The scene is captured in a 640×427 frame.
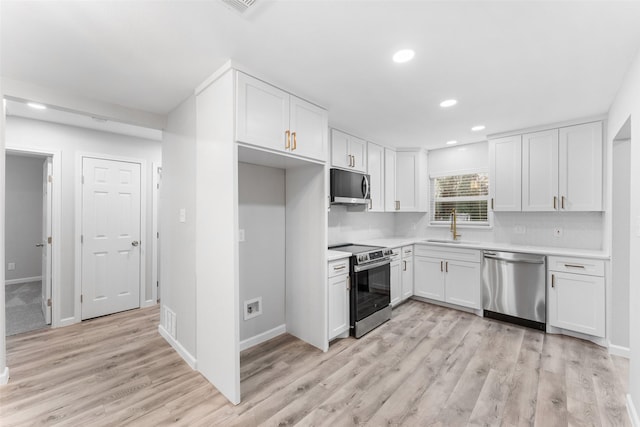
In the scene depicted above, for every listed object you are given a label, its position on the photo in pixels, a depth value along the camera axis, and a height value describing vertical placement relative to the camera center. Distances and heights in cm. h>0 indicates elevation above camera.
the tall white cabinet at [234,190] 205 +20
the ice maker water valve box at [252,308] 290 -100
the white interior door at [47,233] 341 -25
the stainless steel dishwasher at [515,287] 325 -90
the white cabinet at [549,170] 320 +54
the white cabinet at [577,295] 291 -88
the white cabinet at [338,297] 291 -89
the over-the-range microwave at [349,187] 325 +32
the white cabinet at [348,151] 345 +81
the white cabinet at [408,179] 468 +57
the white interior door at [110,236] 364 -32
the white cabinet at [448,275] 376 -87
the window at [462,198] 437 +26
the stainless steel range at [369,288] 312 -88
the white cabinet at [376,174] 407 +59
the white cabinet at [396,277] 391 -91
